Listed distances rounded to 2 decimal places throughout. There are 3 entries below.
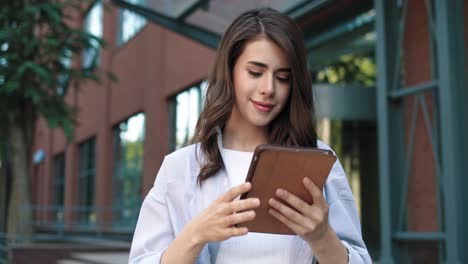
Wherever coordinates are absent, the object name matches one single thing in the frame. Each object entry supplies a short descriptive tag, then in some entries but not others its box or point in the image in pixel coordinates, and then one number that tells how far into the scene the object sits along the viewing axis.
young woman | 1.77
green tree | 11.80
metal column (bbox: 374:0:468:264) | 5.79
